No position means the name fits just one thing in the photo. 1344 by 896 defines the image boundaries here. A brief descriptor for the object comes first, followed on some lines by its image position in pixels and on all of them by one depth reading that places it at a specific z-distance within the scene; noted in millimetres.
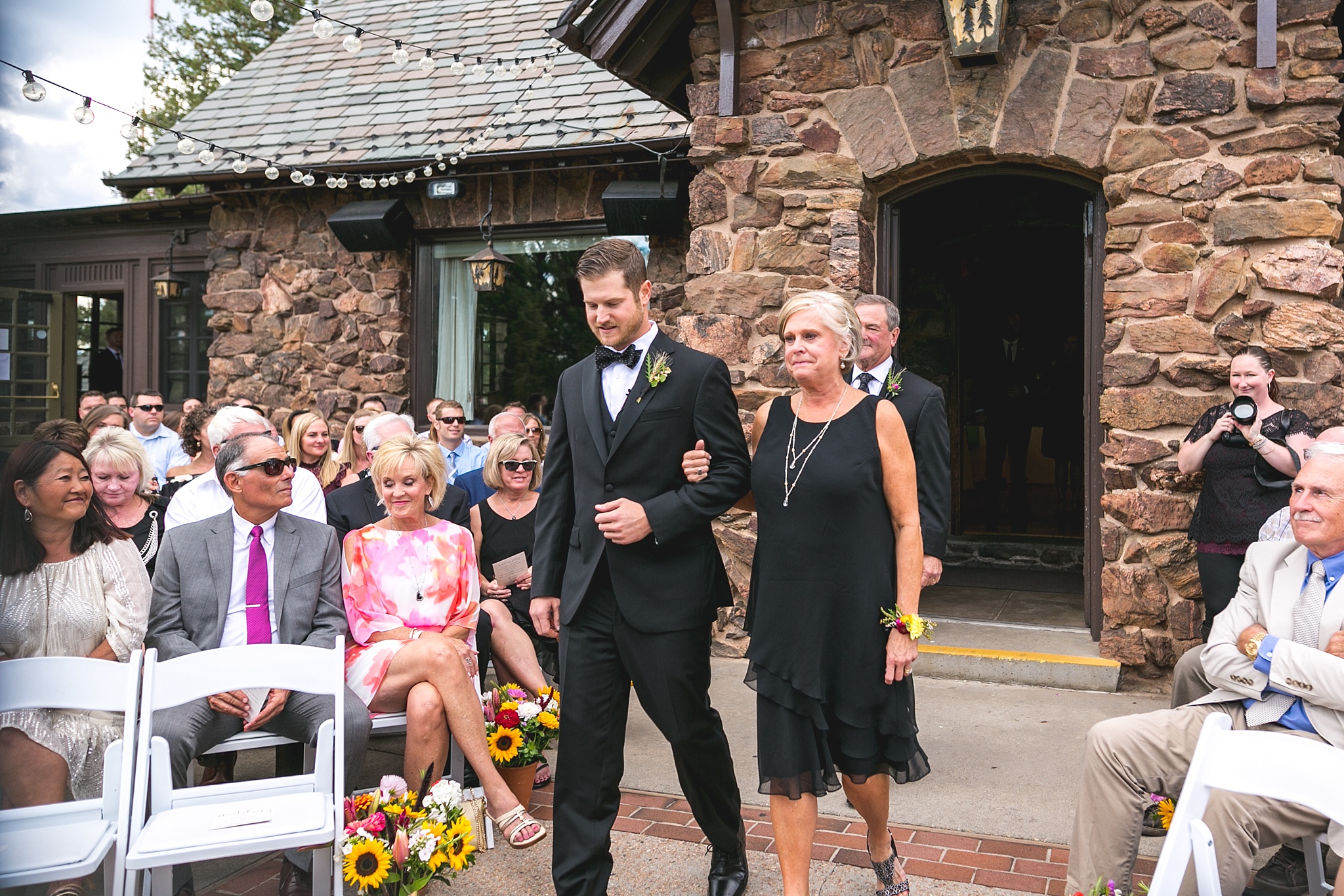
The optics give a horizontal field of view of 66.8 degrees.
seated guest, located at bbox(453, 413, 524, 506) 5695
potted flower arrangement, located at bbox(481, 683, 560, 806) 3740
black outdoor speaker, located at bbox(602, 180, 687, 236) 7289
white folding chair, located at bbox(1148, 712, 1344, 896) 2207
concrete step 5395
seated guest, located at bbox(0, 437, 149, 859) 3010
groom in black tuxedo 2971
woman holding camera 4637
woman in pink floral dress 3545
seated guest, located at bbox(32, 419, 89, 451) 3468
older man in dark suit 3703
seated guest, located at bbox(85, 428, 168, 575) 4184
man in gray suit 3395
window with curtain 8609
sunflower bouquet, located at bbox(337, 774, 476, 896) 2924
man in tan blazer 2570
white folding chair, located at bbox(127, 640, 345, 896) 2680
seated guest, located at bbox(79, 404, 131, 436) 5918
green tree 20859
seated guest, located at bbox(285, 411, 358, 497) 5652
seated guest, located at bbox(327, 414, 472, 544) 4648
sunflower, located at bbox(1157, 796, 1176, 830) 3016
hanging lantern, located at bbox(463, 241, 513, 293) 7852
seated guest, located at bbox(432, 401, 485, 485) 6699
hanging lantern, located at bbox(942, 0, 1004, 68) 5254
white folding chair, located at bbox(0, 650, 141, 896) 2527
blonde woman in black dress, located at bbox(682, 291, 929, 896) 2855
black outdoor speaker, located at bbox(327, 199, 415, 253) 8195
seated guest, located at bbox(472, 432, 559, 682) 4832
